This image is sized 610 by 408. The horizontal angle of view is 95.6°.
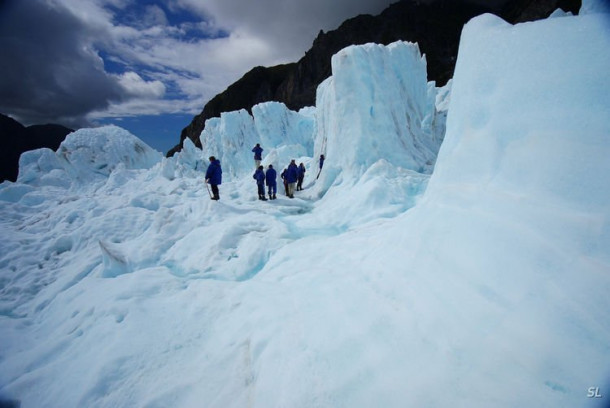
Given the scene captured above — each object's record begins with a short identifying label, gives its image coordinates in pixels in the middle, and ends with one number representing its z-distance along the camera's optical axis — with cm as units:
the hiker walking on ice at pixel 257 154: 1294
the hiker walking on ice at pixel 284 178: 1005
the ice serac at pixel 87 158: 2459
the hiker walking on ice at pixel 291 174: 998
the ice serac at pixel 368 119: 996
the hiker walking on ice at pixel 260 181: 909
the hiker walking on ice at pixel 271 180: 937
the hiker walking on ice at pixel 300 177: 1108
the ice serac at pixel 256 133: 2764
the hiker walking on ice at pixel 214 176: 803
